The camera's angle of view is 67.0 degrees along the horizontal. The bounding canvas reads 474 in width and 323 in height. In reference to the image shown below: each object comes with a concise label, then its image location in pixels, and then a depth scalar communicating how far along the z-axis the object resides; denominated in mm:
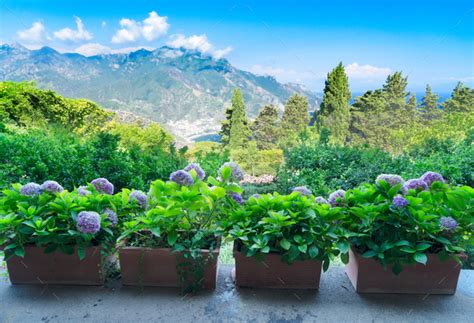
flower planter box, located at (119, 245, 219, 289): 1168
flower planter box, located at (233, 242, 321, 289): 1180
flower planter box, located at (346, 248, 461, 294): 1168
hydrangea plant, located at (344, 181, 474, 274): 1100
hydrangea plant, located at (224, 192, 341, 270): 1104
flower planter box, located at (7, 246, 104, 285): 1189
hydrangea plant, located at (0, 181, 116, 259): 1112
